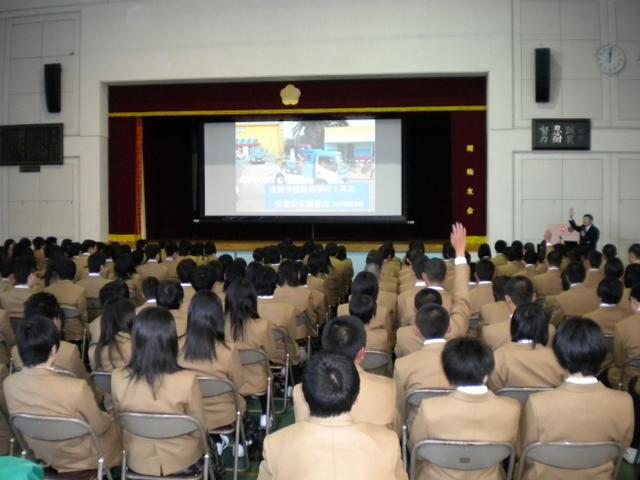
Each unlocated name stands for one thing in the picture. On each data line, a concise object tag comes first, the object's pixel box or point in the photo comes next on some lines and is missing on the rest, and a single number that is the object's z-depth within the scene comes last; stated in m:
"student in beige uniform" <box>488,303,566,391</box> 3.35
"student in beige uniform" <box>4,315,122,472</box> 2.82
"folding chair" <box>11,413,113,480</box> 2.68
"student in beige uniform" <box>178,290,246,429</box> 3.43
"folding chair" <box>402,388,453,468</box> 3.02
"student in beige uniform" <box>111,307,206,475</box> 2.88
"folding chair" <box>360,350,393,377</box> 3.88
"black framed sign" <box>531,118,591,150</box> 10.64
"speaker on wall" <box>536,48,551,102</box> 10.49
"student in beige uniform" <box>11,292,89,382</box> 3.53
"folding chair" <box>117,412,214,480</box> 2.75
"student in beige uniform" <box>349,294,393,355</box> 4.04
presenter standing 10.04
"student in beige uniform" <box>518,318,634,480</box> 2.65
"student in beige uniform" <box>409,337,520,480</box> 2.54
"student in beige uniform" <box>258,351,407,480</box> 1.79
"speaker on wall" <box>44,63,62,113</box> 11.77
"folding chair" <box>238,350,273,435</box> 3.95
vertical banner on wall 11.18
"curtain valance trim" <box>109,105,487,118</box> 11.13
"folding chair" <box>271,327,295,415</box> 4.57
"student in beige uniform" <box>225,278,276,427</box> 4.11
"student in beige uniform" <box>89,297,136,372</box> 3.69
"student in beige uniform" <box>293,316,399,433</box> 2.76
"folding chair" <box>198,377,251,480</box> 3.26
